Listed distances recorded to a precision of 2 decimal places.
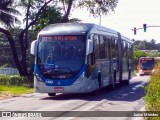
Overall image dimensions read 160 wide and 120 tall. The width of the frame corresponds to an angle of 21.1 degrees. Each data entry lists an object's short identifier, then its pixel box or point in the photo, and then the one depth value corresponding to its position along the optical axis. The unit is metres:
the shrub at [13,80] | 29.16
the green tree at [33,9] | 32.59
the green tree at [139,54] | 75.76
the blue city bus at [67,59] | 18.78
